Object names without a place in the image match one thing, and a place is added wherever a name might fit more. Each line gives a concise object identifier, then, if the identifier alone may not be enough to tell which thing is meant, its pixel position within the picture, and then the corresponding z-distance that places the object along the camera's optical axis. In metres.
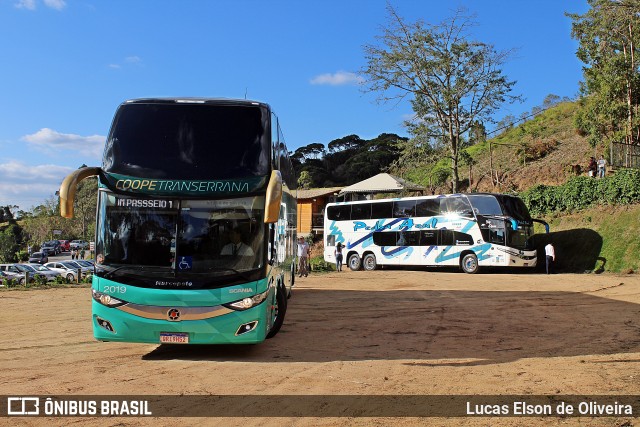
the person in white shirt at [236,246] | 8.79
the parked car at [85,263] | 38.06
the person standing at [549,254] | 28.22
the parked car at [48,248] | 74.44
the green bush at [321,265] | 34.91
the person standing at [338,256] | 35.06
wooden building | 55.09
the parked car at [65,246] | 84.26
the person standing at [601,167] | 31.08
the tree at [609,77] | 33.00
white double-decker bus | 28.67
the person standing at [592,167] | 32.86
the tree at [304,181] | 69.56
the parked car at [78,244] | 74.40
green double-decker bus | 8.52
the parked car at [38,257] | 60.06
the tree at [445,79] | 37.47
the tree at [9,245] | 67.88
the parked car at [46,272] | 32.81
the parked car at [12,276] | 27.33
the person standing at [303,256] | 27.61
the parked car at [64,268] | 33.87
